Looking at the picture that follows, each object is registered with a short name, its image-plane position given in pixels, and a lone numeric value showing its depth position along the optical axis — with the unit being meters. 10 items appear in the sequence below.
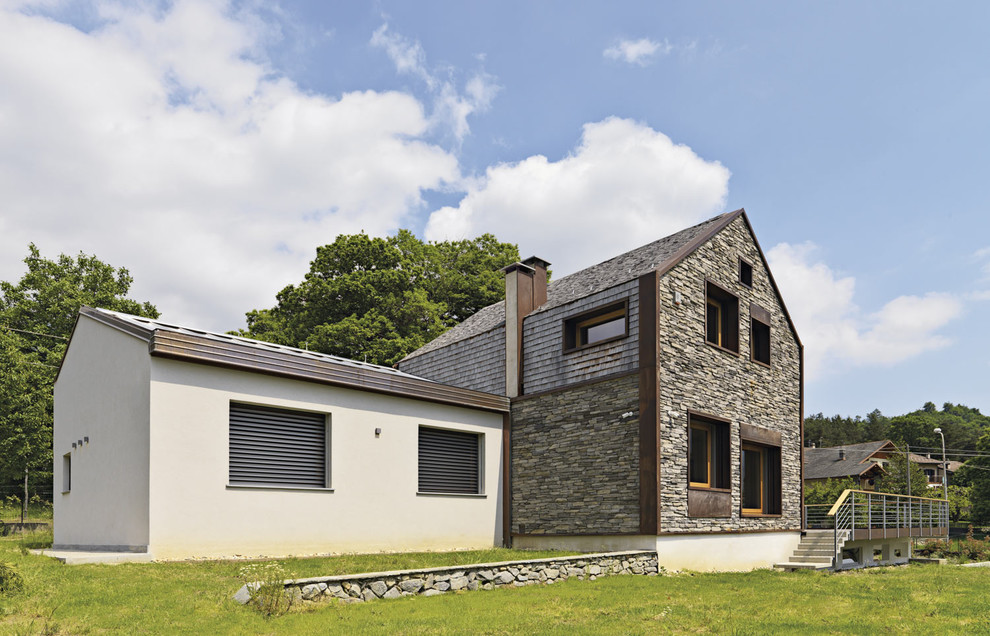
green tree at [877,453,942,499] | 40.88
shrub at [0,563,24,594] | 7.43
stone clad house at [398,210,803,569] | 14.11
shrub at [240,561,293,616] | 7.54
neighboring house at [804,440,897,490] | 44.47
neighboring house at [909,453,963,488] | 70.75
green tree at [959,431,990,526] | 48.16
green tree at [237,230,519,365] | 32.47
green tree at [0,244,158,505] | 26.78
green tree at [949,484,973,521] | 48.93
